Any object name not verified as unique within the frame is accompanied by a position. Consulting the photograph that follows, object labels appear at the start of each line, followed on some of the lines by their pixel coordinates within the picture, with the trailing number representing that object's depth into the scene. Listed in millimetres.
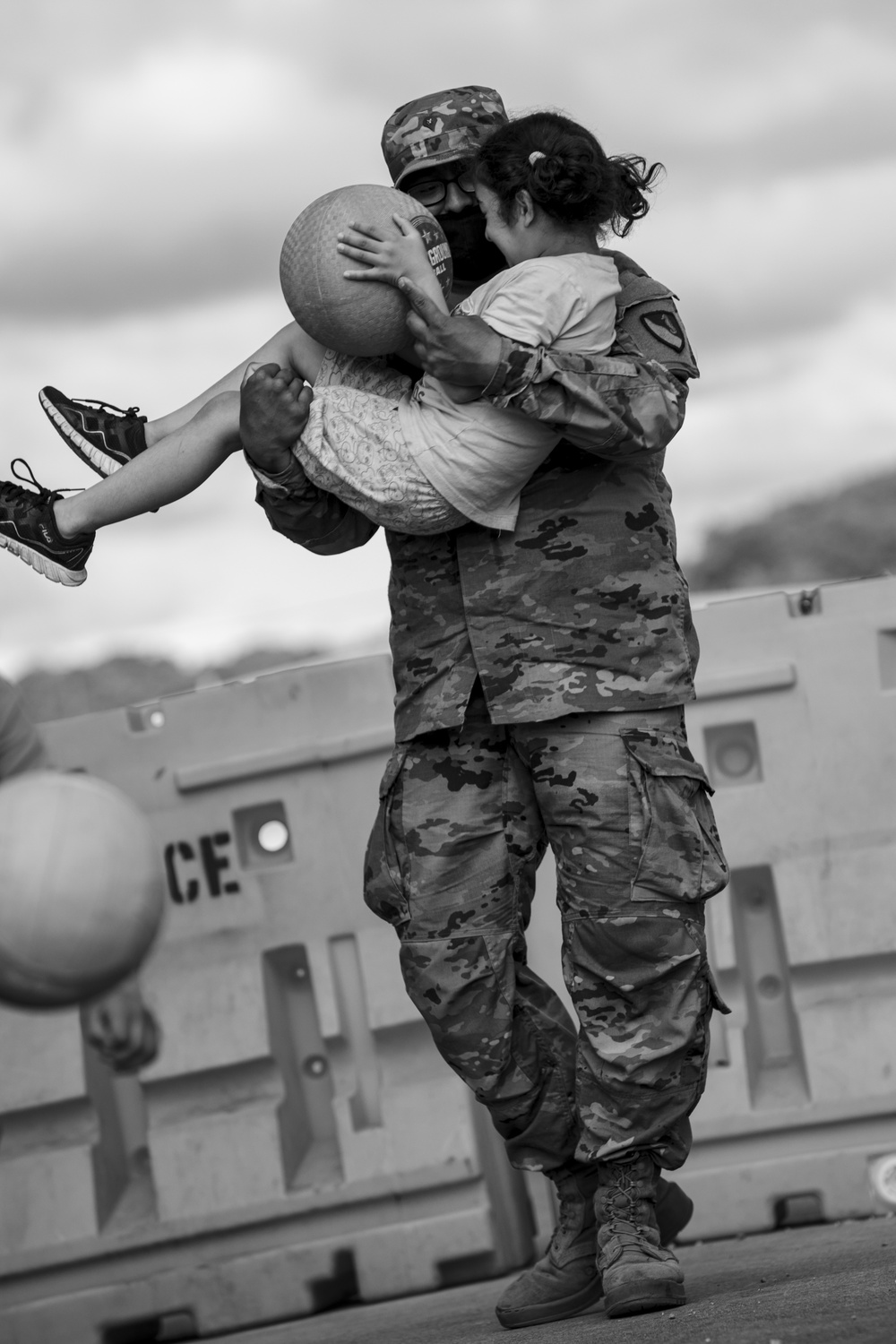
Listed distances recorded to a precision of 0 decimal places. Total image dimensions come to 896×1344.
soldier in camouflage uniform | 6625
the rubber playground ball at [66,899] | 5153
